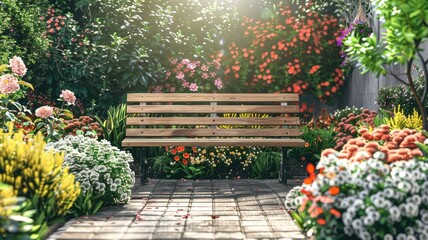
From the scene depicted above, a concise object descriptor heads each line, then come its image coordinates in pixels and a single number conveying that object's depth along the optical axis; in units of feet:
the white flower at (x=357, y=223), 12.99
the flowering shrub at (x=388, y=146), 15.15
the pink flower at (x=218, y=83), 32.55
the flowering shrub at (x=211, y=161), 26.02
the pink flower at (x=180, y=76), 31.32
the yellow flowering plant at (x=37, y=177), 15.12
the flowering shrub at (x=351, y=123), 25.40
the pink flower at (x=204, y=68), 32.24
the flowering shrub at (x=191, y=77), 31.60
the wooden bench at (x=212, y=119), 25.29
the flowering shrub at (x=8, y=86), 21.65
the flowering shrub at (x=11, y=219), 12.44
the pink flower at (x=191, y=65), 31.59
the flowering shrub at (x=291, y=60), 34.86
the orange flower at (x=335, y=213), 13.20
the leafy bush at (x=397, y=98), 24.99
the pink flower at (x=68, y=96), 24.17
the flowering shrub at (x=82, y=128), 25.70
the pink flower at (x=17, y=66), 22.08
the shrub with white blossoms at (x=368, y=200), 13.14
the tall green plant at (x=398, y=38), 16.20
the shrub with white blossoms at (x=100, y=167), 18.65
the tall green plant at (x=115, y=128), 26.91
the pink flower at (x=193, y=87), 31.27
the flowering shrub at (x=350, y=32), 31.24
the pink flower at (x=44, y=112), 22.99
